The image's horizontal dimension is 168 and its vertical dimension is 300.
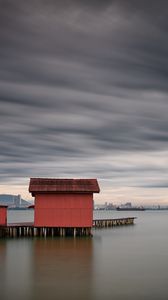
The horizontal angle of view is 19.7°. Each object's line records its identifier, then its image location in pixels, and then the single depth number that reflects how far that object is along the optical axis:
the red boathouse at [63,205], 40.72
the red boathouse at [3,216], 42.62
